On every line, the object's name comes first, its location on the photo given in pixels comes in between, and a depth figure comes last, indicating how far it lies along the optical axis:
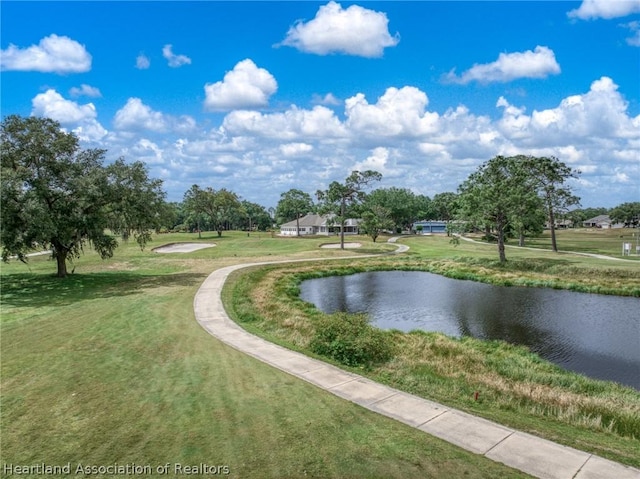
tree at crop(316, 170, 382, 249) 55.00
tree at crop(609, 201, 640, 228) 123.50
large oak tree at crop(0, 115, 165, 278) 22.20
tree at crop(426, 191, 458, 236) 126.88
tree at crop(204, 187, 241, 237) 87.00
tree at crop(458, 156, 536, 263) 41.41
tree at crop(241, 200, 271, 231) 126.80
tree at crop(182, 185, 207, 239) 86.62
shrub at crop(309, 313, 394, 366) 12.93
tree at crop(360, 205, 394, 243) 72.19
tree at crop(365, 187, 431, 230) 106.94
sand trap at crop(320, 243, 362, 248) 63.75
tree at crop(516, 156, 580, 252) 50.31
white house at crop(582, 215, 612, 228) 145.06
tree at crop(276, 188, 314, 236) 113.38
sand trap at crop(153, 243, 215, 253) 55.03
